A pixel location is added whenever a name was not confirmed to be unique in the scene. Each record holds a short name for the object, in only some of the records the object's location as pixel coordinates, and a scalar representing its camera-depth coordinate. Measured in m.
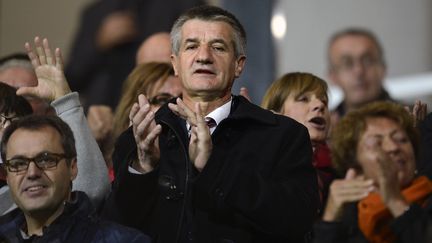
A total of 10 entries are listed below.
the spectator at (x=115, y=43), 15.41
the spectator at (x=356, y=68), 14.28
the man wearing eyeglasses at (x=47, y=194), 9.87
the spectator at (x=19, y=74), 11.97
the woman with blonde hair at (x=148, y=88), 11.96
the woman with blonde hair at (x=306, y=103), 11.40
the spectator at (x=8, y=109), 10.87
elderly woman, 9.15
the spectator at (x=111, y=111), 12.51
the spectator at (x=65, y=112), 10.69
